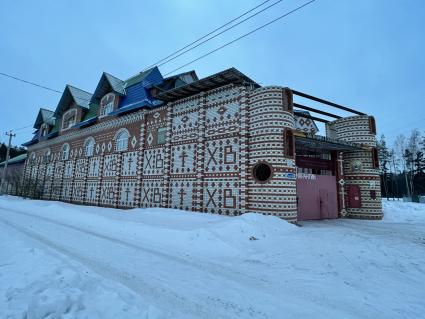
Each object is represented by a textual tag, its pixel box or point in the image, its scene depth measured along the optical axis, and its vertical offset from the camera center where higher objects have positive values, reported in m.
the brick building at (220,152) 13.32 +2.84
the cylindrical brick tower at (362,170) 16.97 +1.78
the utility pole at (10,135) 36.56 +8.08
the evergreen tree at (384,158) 59.33 +9.41
